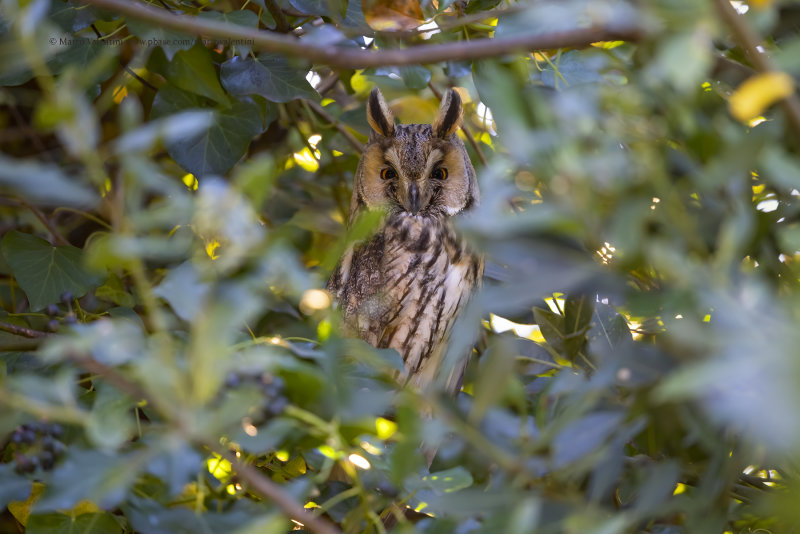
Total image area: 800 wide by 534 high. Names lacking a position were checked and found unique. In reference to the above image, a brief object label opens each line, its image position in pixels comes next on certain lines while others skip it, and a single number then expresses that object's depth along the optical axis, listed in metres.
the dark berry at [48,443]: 6.53
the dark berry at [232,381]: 5.72
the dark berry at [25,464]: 6.35
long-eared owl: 7.86
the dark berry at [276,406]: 5.54
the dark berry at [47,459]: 6.54
